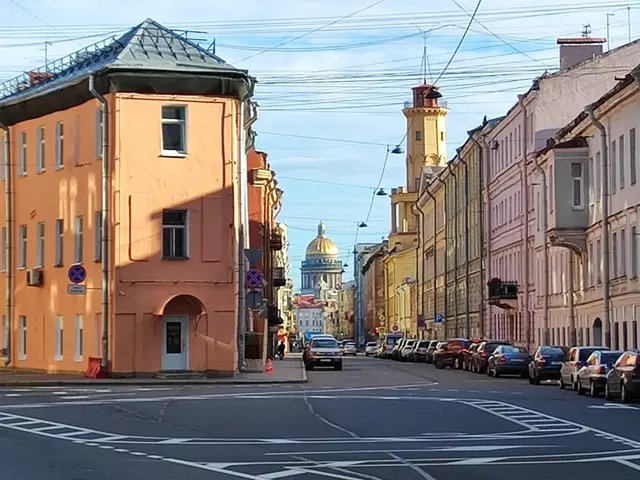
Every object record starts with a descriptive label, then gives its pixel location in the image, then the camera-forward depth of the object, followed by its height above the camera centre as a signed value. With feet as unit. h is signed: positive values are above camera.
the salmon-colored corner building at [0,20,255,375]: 140.15 +11.83
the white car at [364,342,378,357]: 369.91 -10.84
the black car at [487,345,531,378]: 160.56 -6.42
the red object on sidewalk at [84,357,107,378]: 139.64 -6.07
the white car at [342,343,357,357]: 407.85 -12.00
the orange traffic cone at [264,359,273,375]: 161.58 -7.22
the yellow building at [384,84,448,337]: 407.19 +36.91
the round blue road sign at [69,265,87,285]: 133.59 +4.19
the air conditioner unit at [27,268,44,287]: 156.04 +4.44
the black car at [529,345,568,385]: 138.72 -5.81
